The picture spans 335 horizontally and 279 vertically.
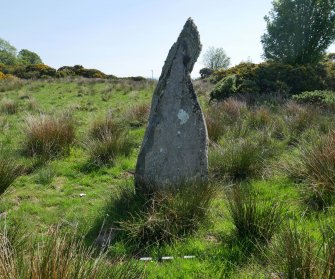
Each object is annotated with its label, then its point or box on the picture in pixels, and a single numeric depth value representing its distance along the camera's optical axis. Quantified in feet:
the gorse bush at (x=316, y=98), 38.26
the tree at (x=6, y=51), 196.08
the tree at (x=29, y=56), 221.46
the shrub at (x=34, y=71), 104.78
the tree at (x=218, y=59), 212.99
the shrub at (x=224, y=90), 46.90
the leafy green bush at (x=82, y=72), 111.28
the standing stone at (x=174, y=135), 15.81
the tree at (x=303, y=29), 77.10
